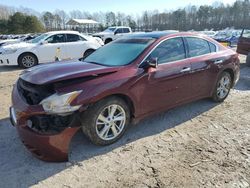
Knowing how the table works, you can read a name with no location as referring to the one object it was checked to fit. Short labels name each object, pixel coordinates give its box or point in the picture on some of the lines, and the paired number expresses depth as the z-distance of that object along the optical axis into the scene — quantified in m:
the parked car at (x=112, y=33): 16.09
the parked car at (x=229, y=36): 16.55
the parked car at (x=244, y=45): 7.74
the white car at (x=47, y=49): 7.41
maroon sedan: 2.34
